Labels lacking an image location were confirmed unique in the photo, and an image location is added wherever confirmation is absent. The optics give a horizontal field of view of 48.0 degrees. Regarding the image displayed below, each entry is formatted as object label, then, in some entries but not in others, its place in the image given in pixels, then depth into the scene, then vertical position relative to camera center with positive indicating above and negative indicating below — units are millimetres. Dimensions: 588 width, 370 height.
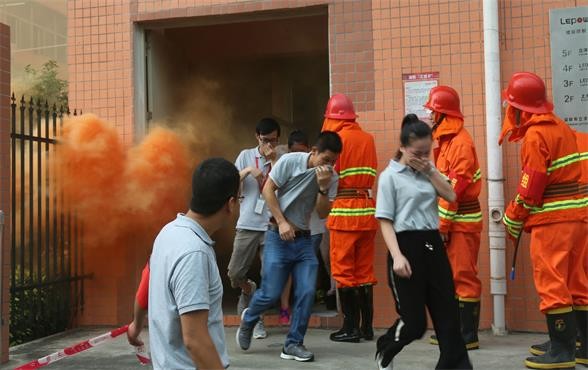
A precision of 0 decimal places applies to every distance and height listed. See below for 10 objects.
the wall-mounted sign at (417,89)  6398 +1121
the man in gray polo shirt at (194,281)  2326 -271
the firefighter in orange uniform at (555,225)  4680 -161
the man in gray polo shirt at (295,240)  5125 -265
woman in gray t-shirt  4121 -279
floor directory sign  5828 +1247
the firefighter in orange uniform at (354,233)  5844 -244
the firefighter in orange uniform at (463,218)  5324 -113
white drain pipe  6051 +317
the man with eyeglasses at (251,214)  6137 -68
